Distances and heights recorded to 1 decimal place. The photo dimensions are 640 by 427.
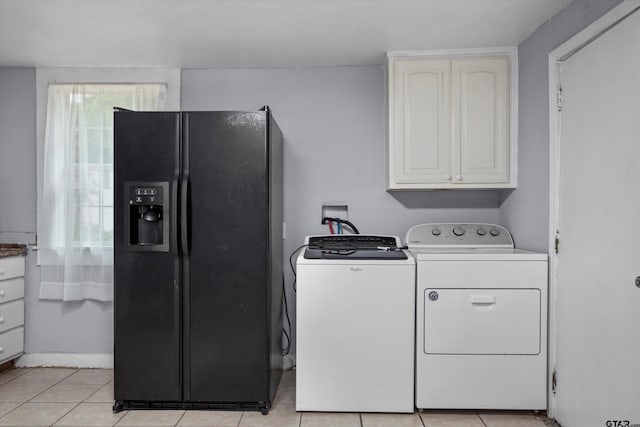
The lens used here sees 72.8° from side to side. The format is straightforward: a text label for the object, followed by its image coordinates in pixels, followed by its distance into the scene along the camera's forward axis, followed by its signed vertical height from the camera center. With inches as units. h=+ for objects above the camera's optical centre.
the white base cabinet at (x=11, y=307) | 120.0 -27.3
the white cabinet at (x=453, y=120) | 112.0 +24.3
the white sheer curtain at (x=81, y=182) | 126.8 +8.8
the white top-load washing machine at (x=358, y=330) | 95.7 -25.9
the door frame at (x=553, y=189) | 91.5 +5.4
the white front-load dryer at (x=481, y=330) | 94.5 -25.5
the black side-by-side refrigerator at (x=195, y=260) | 97.3 -10.7
